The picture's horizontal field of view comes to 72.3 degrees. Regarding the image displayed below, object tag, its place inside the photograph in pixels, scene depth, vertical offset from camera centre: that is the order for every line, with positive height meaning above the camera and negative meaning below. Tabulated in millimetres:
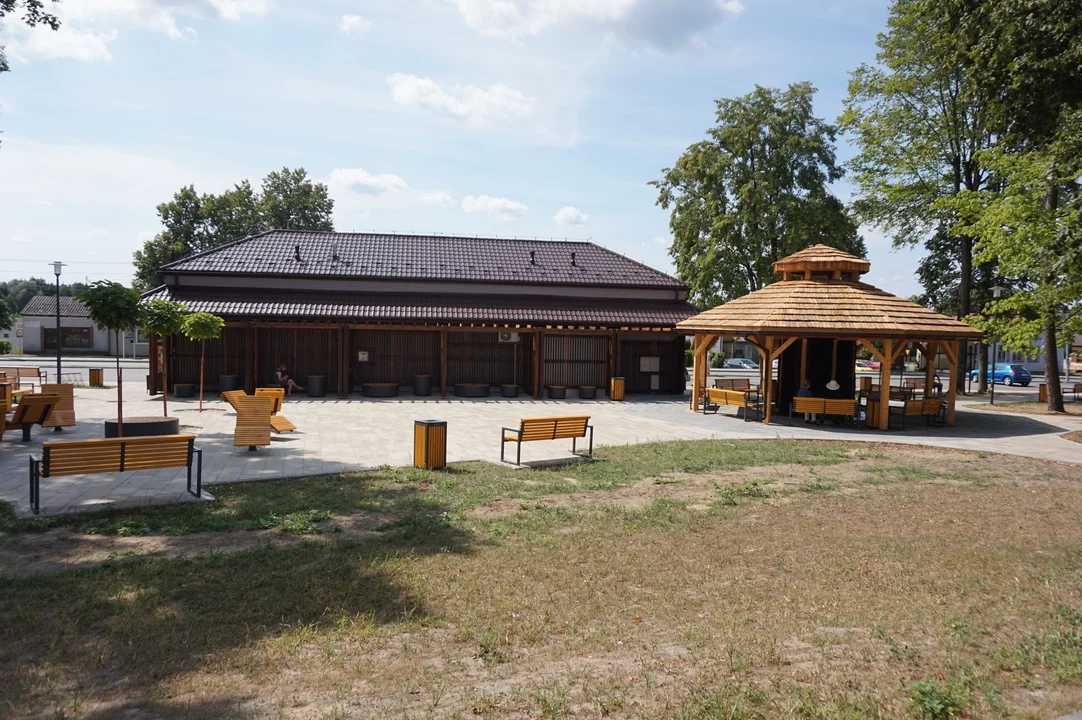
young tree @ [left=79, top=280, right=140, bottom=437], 12789 +792
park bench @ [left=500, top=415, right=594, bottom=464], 13148 -1343
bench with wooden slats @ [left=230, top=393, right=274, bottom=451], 13578 -1326
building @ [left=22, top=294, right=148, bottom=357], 55156 +962
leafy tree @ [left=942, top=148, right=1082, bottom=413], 20500 +3451
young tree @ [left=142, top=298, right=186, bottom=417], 16438 +767
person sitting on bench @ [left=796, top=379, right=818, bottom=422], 20547 -998
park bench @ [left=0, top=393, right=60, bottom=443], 13758 -1207
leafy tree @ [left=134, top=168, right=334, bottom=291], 49750 +9546
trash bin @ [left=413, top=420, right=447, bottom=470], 12344 -1518
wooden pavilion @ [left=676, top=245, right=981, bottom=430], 19312 +814
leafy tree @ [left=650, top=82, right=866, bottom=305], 35000 +7913
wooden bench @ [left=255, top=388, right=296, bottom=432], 15664 -1312
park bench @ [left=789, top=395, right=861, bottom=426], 19219 -1253
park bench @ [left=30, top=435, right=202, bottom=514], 8930 -1340
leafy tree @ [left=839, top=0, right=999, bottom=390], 30609 +9332
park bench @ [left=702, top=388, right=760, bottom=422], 21375 -1222
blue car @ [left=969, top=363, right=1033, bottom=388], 42312 -837
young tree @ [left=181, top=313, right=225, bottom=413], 18750 +643
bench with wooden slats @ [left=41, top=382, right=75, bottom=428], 15703 -1258
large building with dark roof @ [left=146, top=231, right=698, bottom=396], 25516 +1445
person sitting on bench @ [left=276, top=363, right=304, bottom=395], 25172 -1001
